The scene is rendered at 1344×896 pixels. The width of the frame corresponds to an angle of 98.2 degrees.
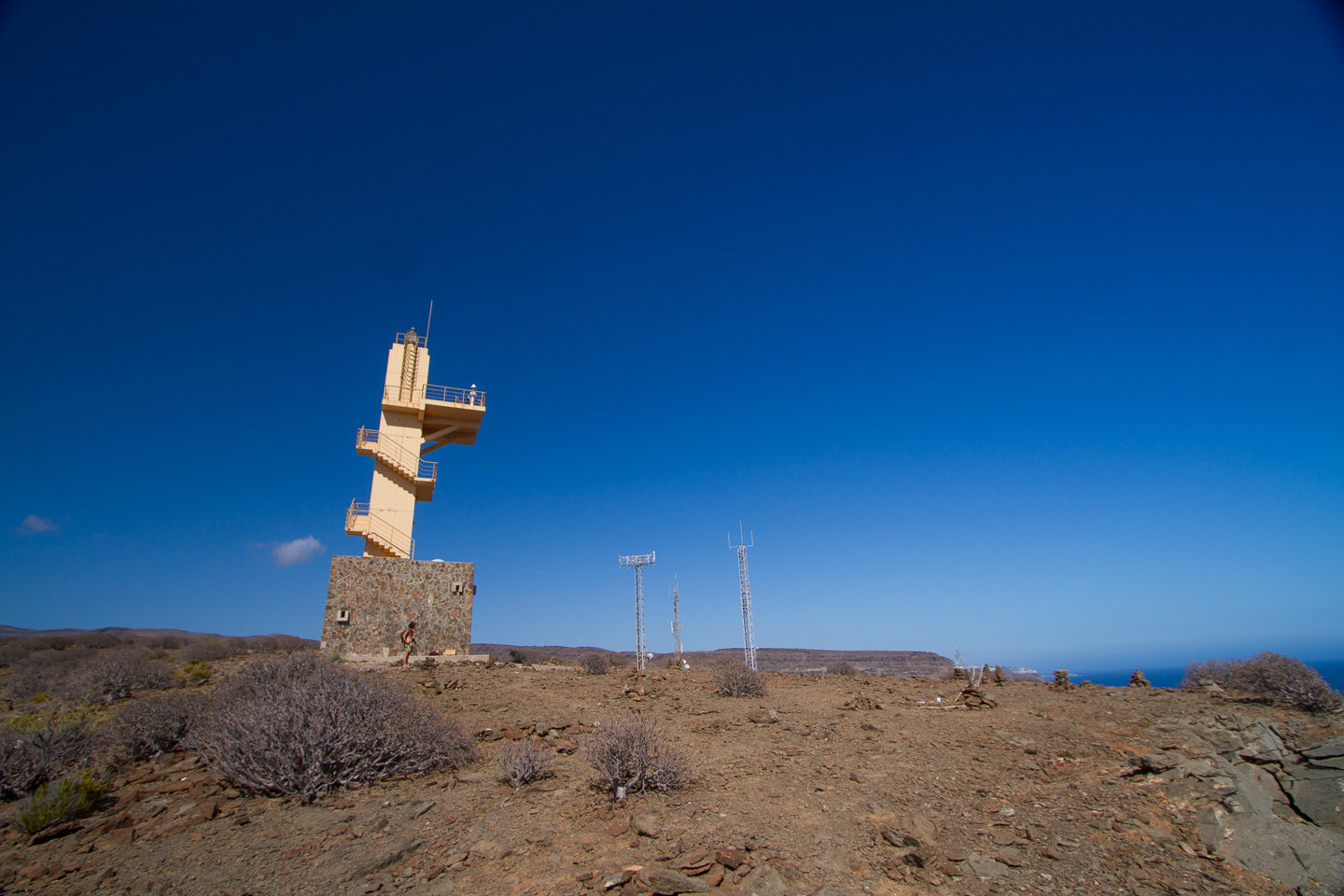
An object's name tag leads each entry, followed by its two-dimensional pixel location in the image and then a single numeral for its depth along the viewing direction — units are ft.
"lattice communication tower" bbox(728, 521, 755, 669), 80.69
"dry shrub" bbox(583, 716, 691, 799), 18.25
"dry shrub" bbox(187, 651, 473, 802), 17.88
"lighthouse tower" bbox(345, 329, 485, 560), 60.80
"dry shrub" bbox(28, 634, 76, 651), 73.51
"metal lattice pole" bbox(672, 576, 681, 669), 92.73
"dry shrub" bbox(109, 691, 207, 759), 21.94
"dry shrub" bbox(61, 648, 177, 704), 35.01
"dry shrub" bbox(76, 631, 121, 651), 77.02
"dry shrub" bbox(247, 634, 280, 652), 72.28
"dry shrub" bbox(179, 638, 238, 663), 61.57
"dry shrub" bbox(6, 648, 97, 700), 40.06
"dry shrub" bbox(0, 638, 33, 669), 60.84
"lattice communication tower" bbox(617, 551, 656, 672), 84.84
